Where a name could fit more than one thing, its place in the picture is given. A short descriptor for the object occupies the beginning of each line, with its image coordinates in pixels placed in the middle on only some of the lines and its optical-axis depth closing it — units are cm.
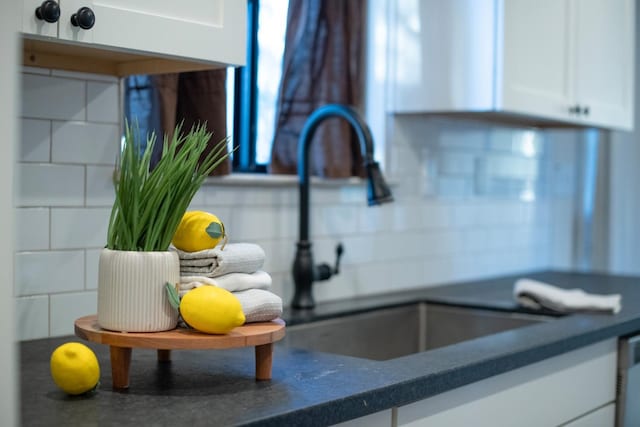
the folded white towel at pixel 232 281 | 134
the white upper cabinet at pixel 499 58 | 253
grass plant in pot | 128
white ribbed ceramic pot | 127
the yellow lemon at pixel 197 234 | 136
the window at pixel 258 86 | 236
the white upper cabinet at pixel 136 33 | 136
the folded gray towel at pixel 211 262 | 137
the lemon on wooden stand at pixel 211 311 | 126
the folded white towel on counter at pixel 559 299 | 229
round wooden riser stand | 125
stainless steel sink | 222
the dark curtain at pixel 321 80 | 238
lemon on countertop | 123
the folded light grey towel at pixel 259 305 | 136
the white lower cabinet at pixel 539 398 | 154
